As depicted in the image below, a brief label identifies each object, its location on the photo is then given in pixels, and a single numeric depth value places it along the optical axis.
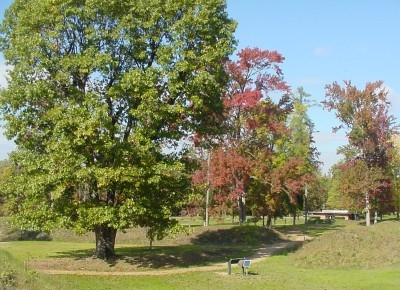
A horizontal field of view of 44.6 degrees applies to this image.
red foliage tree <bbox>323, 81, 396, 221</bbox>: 43.03
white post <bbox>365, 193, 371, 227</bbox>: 42.88
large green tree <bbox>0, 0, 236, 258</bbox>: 19.30
